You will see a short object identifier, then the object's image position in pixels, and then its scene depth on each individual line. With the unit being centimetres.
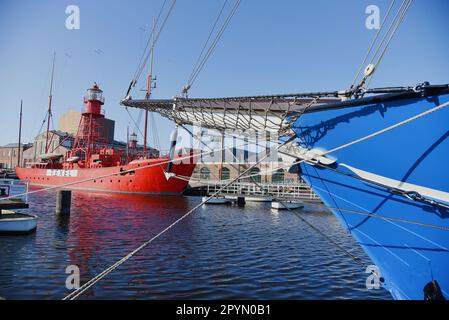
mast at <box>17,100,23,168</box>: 7209
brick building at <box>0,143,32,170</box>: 9088
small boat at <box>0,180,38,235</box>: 1392
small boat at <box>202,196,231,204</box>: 3428
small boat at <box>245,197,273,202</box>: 3628
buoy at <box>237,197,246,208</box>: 3425
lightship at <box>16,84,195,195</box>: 3803
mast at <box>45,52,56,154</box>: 5749
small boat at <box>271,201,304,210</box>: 3095
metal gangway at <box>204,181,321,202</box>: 3719
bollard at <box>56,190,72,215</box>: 2072
